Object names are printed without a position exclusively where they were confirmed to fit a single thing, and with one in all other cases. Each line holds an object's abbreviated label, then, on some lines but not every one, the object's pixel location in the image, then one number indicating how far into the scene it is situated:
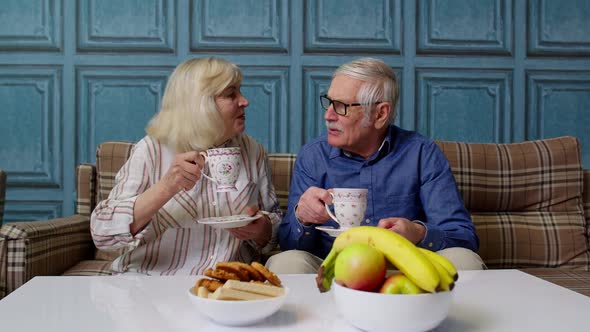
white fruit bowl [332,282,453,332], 0.90
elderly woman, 1.85
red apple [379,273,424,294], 0.91
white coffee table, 1.02
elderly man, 1.87
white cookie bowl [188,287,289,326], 0.98
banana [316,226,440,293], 0.88
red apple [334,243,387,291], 0.92
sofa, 2.30
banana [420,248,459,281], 0.94
